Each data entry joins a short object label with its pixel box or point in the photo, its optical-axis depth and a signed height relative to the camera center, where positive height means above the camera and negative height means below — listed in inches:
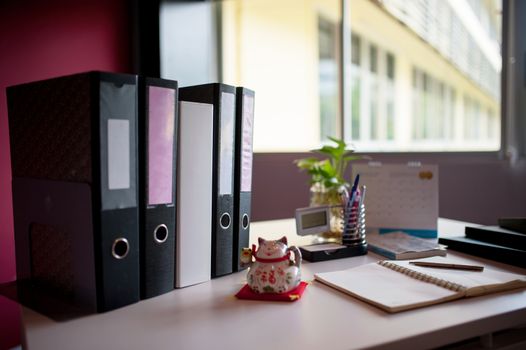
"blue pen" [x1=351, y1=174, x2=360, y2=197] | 44.5 -2.3
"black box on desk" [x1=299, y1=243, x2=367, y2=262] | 41.9 -8.3
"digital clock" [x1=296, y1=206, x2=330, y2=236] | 43.8 -5.6
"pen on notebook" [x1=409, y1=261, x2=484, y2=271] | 36.6 -8.5
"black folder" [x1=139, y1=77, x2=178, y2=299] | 30.7 -1.2
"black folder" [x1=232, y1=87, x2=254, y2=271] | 37.7 -0.6
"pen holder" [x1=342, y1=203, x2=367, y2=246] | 43.9 -6.2
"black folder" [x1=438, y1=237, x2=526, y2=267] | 39.0 -8.1
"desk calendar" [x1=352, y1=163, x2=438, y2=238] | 51.4 -4.1
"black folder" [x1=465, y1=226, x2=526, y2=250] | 40.3 -7.0
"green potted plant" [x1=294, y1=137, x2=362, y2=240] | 49.3 -2.2
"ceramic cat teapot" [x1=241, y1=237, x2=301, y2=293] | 32.2 -7.6
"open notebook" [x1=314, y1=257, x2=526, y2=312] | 30.1 -8.9
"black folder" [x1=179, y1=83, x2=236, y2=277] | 35.6 -0.2
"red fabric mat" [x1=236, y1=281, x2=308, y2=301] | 31.4 -9.3
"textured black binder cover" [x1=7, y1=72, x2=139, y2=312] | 27.8 -1.4
